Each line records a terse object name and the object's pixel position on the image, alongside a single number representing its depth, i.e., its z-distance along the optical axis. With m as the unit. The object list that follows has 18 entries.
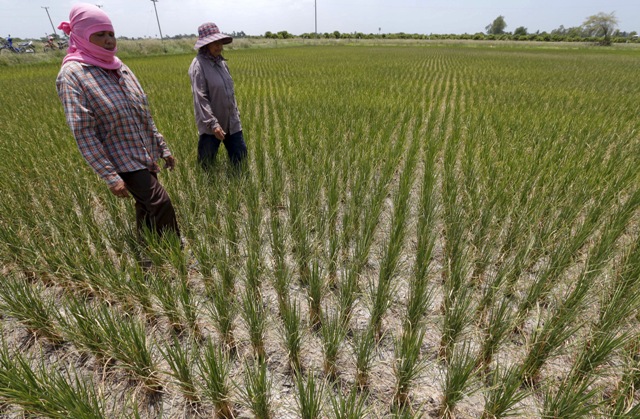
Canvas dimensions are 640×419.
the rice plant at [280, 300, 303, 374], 1.29
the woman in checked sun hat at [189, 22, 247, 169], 2.53
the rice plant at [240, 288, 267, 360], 1.32
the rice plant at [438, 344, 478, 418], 1.07
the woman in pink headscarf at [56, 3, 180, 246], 1.52
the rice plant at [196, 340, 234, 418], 1.06
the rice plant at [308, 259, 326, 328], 1.50
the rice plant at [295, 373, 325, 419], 1.02
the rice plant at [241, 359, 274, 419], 1.06
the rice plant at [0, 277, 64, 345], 1.38
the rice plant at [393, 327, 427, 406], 1.13
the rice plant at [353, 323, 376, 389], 1.20
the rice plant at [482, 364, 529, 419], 1.03
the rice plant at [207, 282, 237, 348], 1.39
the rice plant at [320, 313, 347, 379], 1.26
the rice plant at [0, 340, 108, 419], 0.99
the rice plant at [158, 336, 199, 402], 1.10
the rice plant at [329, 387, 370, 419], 0.97
